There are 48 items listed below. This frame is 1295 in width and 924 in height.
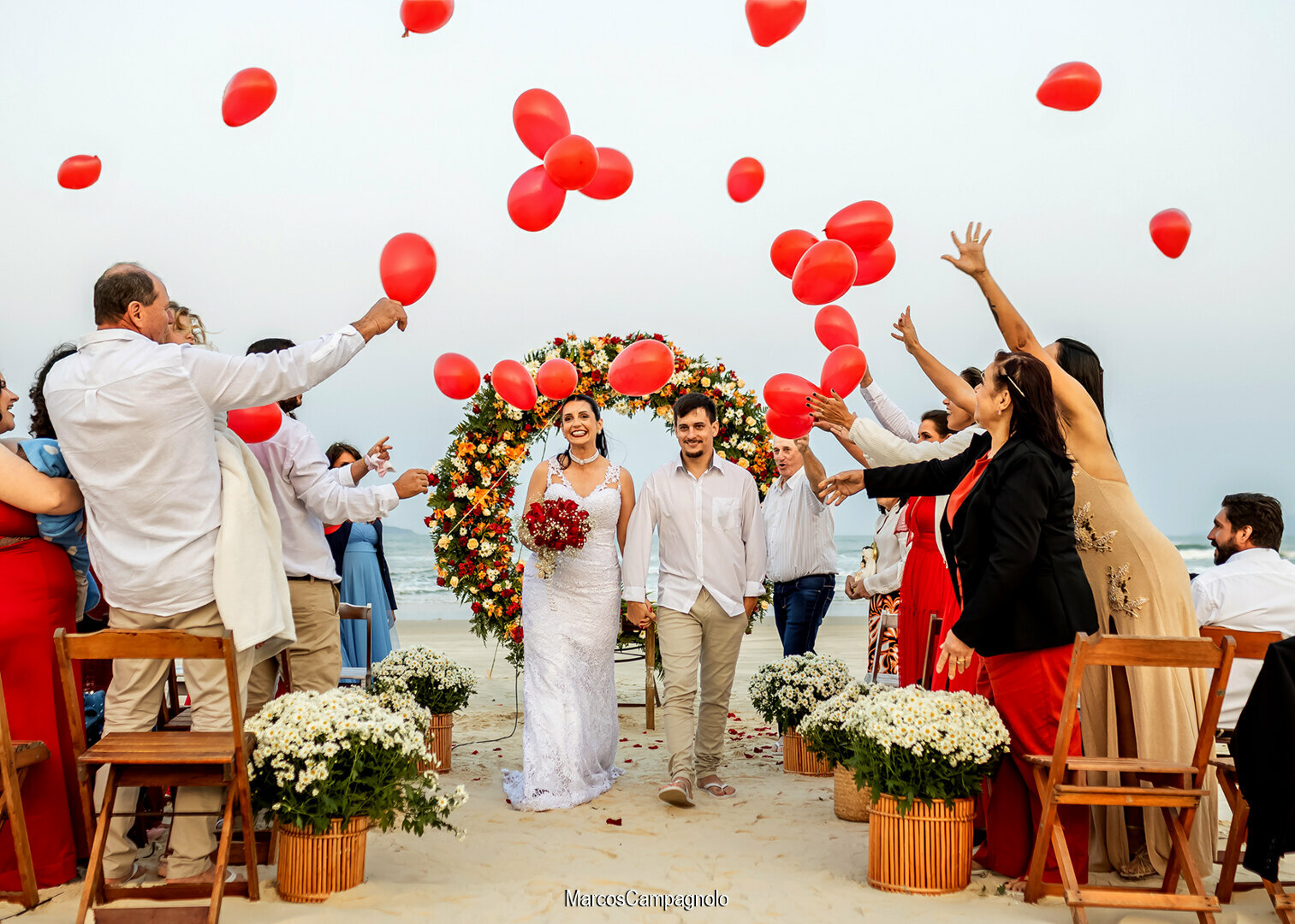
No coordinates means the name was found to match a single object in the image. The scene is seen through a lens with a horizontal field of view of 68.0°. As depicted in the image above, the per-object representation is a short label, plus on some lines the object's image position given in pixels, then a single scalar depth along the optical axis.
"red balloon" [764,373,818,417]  6.32
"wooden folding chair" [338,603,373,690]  6.39
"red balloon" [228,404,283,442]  4.62
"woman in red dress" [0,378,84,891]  3.94
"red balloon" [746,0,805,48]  5.89
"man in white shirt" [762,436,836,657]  7.35
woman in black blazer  3.94
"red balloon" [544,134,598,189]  5.72
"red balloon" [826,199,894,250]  6.17
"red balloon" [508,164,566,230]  6.14
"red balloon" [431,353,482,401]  6.97
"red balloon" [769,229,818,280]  6.86
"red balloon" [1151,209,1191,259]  6.34
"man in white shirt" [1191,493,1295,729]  5.16
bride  5.84
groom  5.93
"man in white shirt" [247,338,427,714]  4.91
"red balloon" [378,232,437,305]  4.91
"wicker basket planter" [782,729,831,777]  6.55
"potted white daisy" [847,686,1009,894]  3.90
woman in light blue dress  8.08
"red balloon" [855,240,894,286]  6.55
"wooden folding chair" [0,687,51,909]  3.58
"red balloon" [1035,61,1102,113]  5.93
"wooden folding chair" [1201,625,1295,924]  3.87
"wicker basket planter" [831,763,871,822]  5.29
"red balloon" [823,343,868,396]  6.01
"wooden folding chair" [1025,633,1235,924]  3.46
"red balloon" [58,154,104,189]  6.22
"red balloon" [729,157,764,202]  7.13
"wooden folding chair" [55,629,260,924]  3.43
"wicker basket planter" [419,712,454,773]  6.55
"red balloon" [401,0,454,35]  5.56
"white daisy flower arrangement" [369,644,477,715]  6.49
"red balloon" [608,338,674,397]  6.40
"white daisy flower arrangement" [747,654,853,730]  6.30
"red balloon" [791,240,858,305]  5.77
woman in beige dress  4.13
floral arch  8.18
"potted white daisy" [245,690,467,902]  3.76
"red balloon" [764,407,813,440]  6.55
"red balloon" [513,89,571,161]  6.25
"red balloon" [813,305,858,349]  6.57
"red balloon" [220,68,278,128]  5.63
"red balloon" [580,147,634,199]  6.53
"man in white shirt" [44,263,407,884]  3.82
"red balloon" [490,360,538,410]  7.31
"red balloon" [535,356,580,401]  7.39
